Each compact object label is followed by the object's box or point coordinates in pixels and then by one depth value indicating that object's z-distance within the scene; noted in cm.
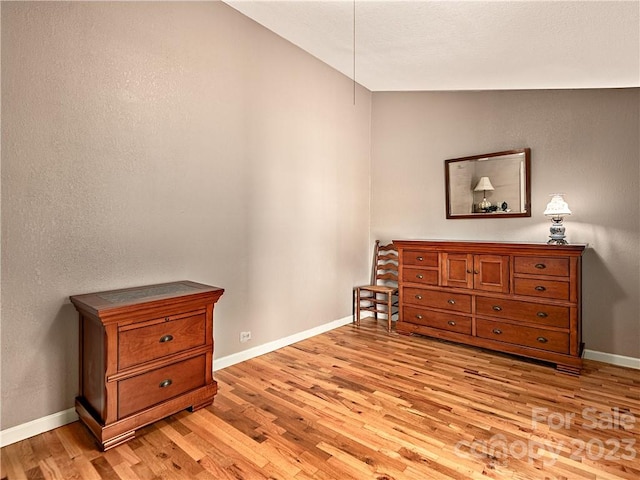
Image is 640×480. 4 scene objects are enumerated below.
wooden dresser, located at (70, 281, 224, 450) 187
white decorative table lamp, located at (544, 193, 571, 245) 308
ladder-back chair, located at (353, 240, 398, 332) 427
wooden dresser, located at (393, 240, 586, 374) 291
